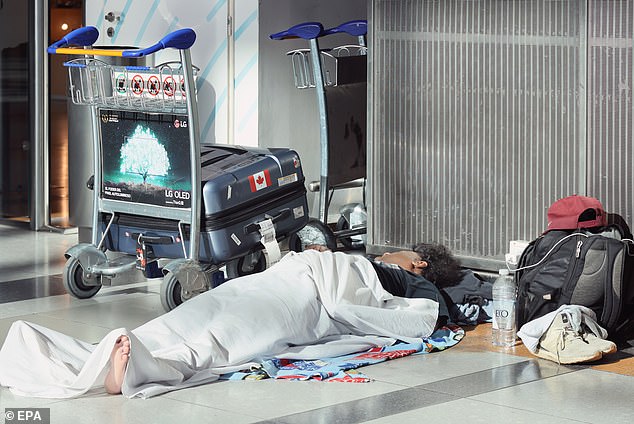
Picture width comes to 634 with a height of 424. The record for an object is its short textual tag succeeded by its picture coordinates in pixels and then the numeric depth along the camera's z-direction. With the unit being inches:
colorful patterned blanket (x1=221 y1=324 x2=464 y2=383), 173.3
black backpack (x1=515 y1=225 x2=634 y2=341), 193.5
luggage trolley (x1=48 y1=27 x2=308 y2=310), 222.2
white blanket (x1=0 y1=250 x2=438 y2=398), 162.7
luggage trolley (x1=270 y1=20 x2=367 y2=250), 257.6
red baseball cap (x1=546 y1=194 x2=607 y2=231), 204.8
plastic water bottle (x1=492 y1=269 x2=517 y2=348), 195.8
